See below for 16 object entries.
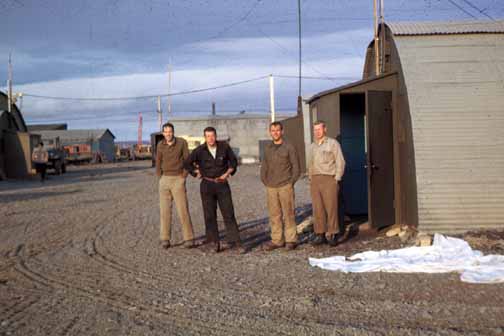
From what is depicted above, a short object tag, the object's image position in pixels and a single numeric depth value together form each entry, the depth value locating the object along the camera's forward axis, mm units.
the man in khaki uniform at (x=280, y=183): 9125
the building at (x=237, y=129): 45094
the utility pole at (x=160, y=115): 56897
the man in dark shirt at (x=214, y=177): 9352
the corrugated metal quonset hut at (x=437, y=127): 9320
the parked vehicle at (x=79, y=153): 57553
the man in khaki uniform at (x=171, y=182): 9633
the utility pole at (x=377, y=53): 12914
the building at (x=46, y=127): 81500
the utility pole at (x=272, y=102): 37156
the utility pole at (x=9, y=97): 39344
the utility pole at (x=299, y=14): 18941
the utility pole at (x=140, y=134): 85850
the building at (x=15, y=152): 31844
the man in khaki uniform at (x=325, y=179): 9273
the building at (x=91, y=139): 67500
